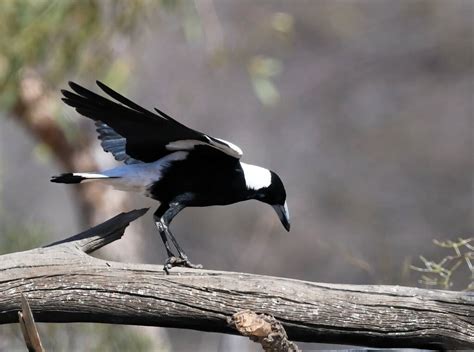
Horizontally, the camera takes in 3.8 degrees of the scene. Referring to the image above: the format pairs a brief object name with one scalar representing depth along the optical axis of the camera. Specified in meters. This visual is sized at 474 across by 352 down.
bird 11.47
